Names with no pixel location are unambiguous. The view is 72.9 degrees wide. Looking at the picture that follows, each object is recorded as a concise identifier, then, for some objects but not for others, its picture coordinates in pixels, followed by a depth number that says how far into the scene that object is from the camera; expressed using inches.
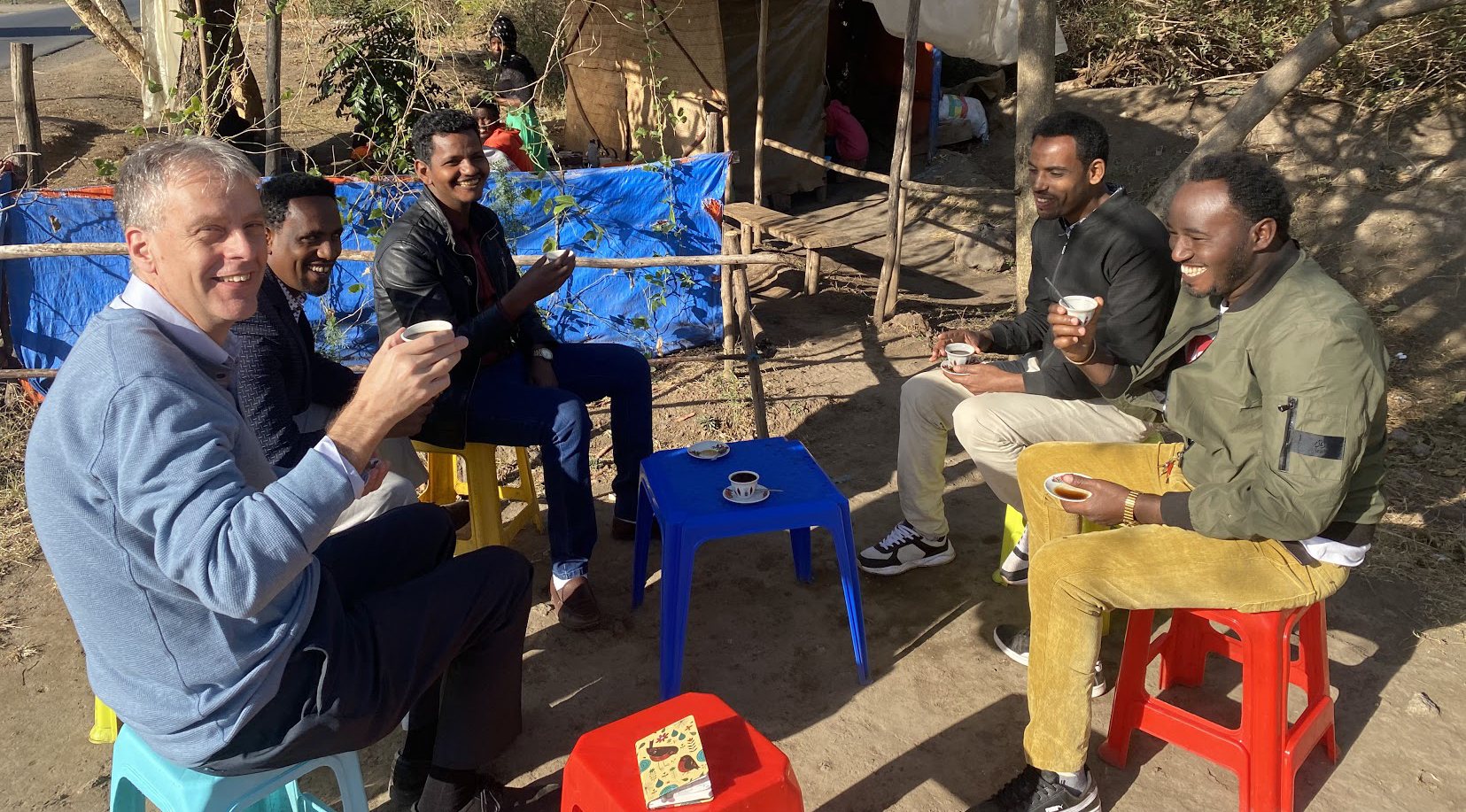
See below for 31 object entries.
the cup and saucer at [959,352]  128.3
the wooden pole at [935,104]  389.4
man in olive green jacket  83.4
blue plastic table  113.3
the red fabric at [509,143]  247.9
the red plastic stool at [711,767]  74.1
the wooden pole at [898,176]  254.8
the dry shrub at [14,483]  147.9
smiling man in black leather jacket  130.2
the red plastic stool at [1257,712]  91.4
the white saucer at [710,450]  129.0
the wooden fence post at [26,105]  238.1
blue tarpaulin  201.3
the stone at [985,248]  315.9
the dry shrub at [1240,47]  268.7
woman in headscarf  270.2
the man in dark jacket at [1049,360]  122.9
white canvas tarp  349.4
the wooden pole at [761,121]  323.9
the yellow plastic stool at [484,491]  136.2
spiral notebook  72.0
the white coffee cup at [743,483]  116.5
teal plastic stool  75.5
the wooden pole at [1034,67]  200.2
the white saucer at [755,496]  115.5
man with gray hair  62.3
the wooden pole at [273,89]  237.1
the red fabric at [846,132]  386.7
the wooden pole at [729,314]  228.1
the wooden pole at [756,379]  162.2
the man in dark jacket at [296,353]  103.4
